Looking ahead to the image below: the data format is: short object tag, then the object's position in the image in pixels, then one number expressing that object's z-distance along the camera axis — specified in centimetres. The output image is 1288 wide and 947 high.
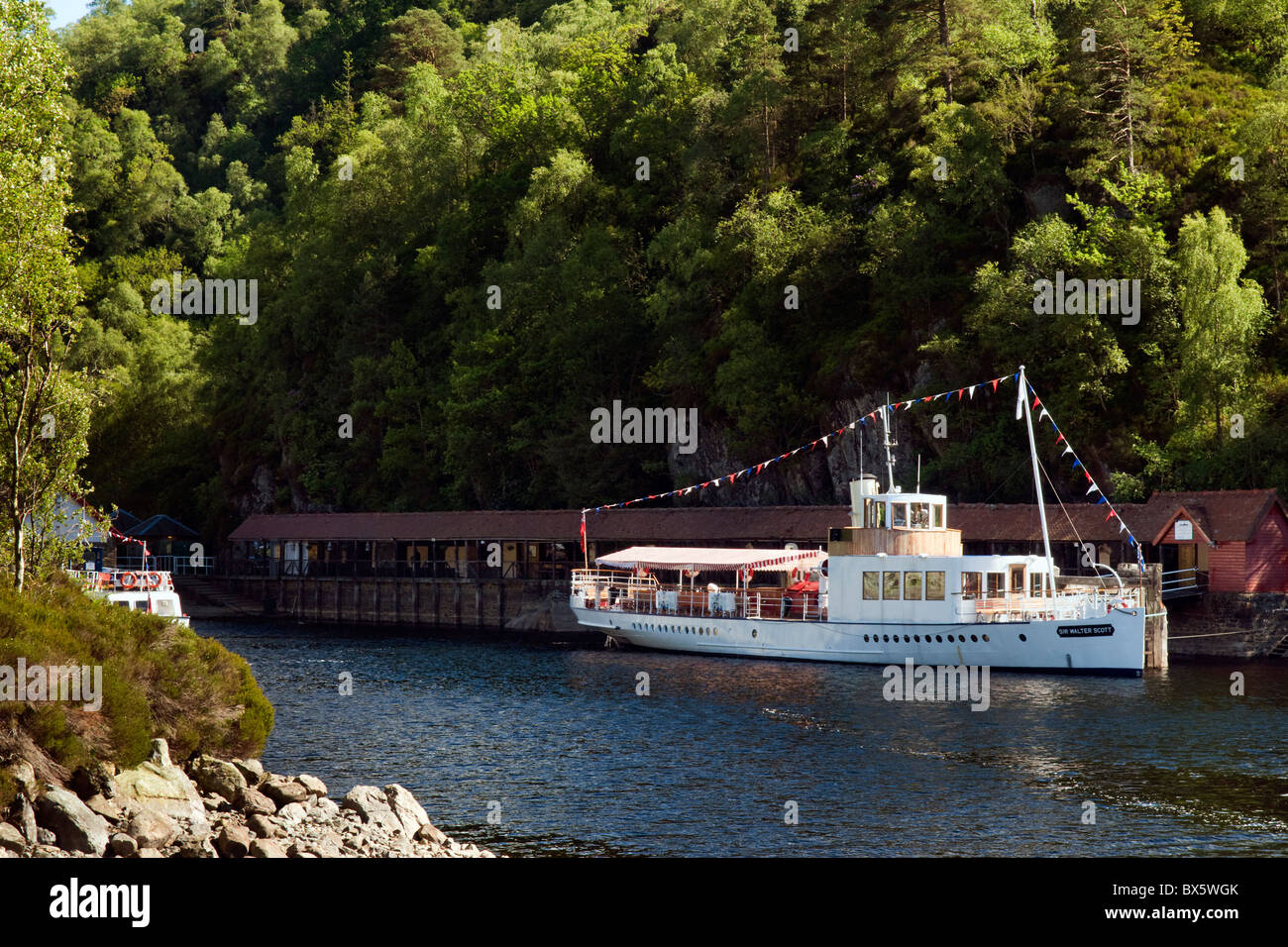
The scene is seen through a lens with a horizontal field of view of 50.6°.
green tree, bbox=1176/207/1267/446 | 6097
